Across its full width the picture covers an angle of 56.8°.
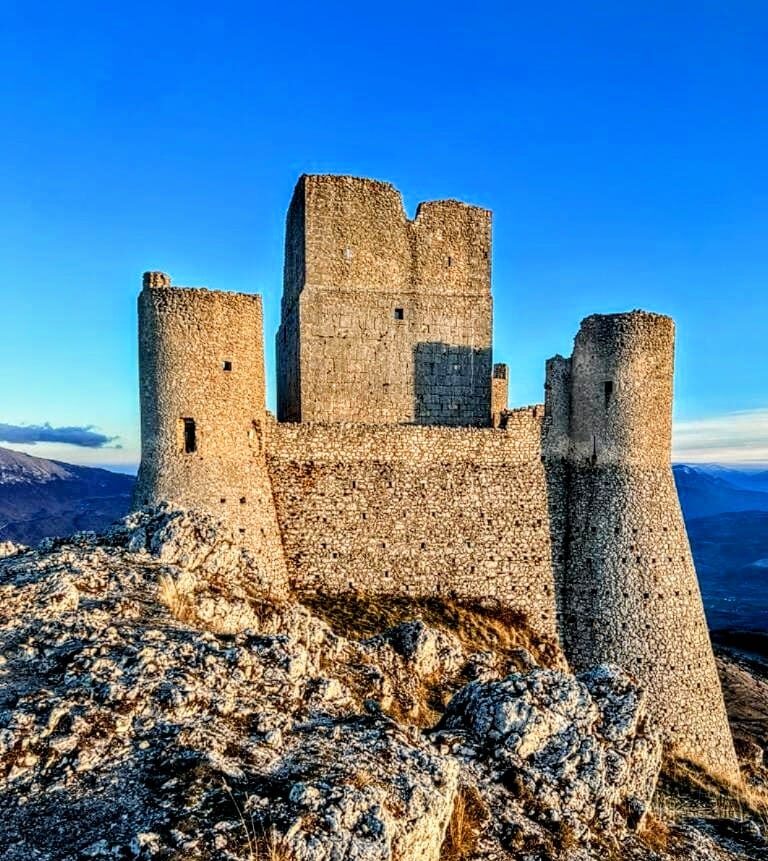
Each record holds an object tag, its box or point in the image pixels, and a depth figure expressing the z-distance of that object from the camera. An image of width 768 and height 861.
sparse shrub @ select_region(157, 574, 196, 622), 8.75
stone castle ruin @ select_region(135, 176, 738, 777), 18.14
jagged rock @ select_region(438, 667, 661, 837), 6.99
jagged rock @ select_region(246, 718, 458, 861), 4.75
